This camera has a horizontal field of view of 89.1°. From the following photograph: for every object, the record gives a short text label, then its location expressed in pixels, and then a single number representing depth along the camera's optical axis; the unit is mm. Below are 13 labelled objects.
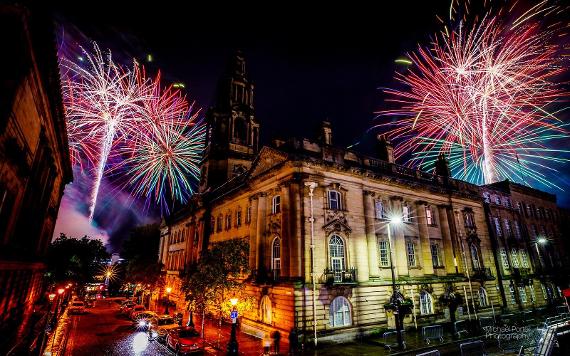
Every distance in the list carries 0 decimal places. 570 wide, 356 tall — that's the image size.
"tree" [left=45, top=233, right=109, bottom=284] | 67688
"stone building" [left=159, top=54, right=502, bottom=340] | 21797
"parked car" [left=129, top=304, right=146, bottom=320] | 31672
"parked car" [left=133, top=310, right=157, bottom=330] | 25375
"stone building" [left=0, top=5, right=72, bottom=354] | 10680
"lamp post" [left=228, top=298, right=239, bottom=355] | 16688
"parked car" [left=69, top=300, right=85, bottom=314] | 36641
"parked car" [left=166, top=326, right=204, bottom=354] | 16938
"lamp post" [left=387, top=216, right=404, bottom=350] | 18250
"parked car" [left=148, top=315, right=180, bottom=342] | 20945
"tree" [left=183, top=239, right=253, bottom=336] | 21641
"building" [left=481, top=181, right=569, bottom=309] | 35688
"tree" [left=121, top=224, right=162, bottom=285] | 59131
